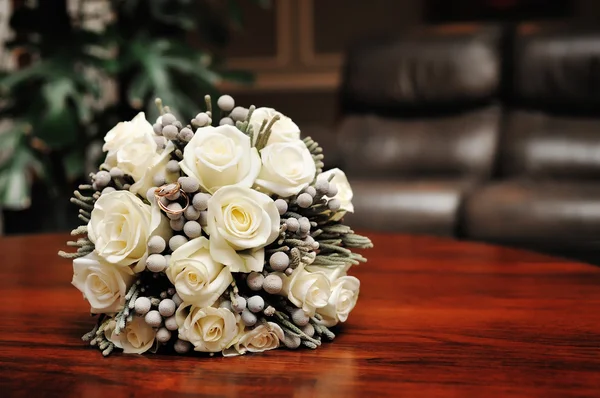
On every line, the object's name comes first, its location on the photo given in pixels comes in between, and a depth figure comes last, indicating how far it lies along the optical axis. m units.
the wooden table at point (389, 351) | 0.56
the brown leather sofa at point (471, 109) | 2.65
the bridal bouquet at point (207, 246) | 0.62
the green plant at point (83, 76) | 2.23
